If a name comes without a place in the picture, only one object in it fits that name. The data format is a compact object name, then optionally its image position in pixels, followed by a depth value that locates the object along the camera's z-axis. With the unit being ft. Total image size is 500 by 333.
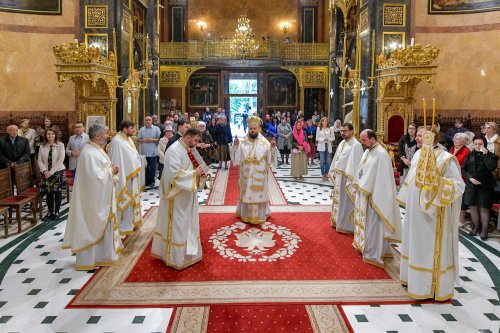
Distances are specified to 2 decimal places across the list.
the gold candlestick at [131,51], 41.65
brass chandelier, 72.74
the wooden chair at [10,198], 24.09
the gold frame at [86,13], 42.42
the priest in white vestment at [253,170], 25.86
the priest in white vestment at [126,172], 22.59
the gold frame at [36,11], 47.03
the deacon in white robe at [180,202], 18.51
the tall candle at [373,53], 43.45
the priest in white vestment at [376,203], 19.12
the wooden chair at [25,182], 26.08
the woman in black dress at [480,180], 23.27
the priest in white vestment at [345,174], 23.15
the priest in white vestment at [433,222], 15.31
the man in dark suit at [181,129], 25.75
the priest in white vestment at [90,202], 18.61
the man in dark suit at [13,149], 28.14
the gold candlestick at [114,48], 41.82
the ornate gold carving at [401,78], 38.22
